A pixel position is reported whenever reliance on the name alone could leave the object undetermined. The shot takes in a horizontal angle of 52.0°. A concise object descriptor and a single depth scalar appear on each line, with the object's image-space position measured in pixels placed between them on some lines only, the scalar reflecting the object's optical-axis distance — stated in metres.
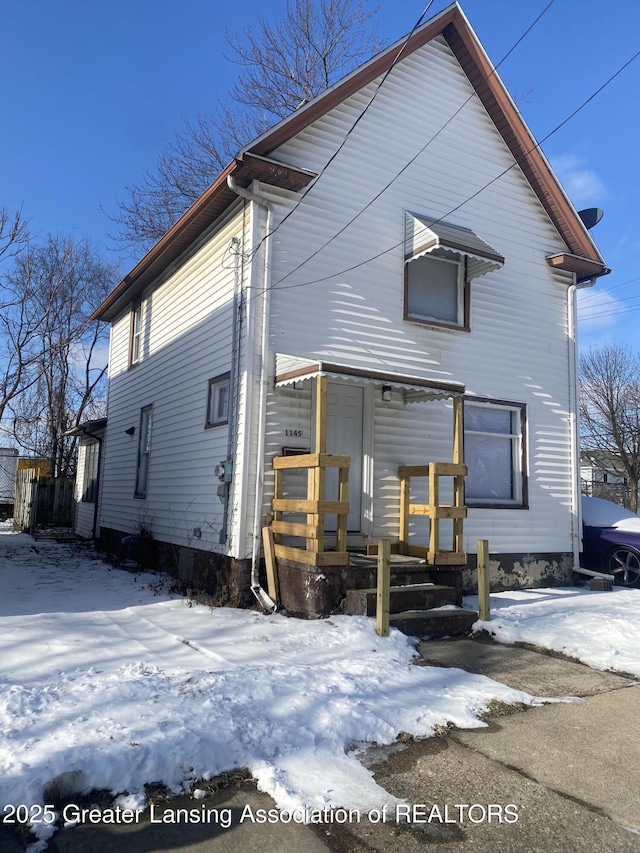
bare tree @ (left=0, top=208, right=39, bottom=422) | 21.41
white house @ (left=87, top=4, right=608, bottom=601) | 8.27
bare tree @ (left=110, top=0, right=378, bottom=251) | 18.52
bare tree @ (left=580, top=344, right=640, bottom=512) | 28.86
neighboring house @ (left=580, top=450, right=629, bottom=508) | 30.92
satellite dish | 11.95
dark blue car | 10.50
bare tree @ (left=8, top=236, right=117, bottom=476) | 28.14
